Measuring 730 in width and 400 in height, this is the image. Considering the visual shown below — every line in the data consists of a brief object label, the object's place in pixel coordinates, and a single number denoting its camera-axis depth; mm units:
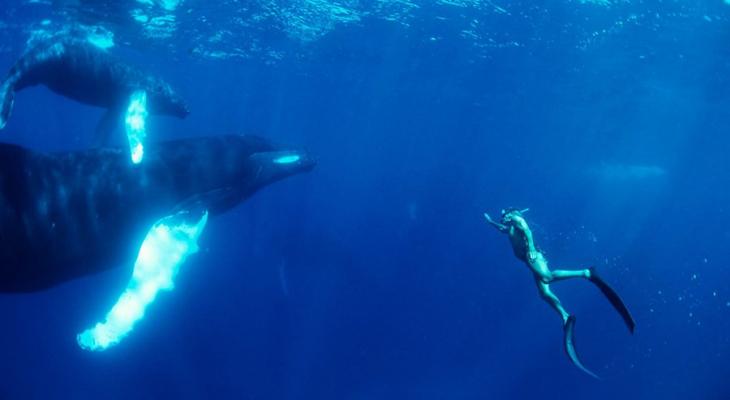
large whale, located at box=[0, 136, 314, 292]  6906
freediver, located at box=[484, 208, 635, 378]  6031
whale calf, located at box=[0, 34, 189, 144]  9289
